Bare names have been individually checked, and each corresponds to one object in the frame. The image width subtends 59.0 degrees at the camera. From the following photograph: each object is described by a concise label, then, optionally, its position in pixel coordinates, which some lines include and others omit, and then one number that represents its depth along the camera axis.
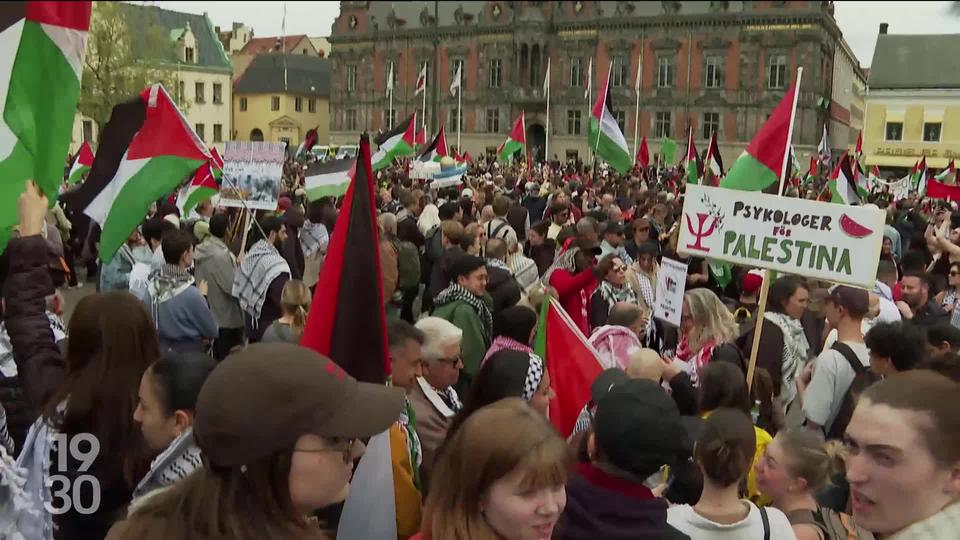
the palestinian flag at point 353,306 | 3.13
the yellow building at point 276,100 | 71.31
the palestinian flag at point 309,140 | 19.25
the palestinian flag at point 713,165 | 15.77
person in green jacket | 5.77
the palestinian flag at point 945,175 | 22.30
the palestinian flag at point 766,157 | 6.83
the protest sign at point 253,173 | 7.64
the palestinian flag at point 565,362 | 4.61
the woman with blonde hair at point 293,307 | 5.41
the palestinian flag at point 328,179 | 9.17
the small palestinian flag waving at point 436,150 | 19.25
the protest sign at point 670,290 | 6.17
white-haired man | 3.83
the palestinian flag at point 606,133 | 14.53
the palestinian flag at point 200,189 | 9.07
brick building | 52.88
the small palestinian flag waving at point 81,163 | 14.22
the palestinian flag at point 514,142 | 20.99
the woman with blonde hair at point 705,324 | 5.39
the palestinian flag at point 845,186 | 13.41
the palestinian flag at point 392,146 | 15.60
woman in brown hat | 1.81
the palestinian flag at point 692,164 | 16.31
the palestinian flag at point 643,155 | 22.76
